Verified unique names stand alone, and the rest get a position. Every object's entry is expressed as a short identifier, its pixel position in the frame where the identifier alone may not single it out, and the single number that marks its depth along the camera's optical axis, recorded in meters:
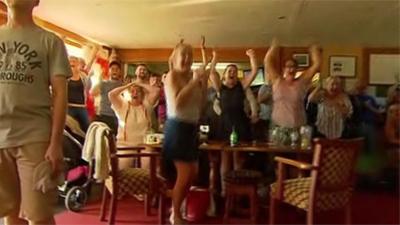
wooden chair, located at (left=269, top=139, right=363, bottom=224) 1.90
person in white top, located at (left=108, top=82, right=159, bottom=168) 2.71
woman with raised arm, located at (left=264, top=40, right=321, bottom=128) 2.25
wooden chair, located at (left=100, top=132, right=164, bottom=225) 2.15
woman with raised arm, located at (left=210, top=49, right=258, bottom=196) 2.38
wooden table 2.38
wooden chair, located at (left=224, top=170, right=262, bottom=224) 2.31
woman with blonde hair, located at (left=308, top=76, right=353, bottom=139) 2.01
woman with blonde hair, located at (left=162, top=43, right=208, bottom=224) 1.91
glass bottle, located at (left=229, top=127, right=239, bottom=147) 2.54
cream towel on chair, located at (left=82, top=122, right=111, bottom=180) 2.26
